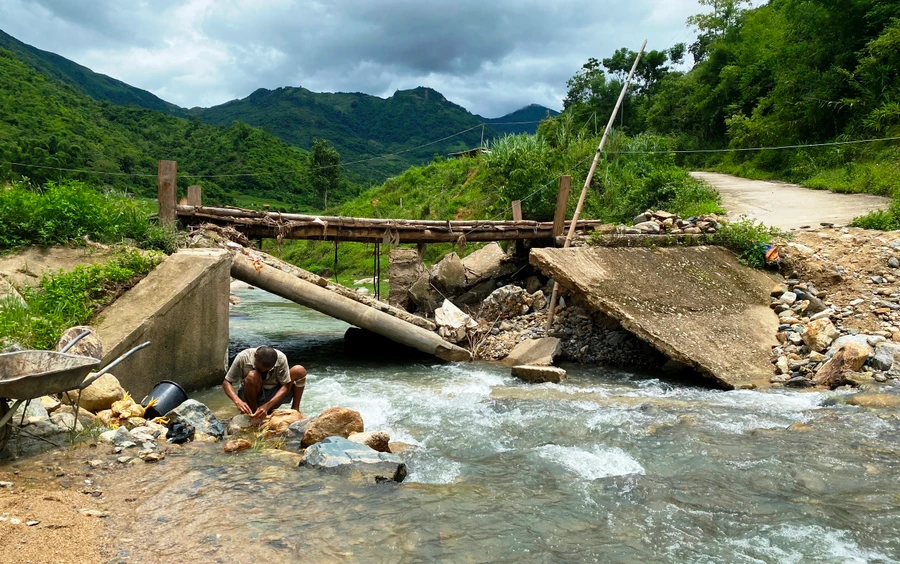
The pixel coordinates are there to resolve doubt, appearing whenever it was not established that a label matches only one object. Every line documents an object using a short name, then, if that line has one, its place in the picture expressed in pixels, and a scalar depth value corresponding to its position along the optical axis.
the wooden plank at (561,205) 13.04
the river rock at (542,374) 8.98
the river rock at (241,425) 6.18
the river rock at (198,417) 5.85
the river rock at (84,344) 6.19
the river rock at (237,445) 5.39
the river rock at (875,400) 6.87
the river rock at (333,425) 5.73
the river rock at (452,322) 10.98
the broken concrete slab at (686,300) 8.37
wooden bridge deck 10.58
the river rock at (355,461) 4.98
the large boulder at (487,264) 14.23
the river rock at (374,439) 5.58
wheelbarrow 4.11
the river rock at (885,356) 7.94
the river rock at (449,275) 13.58
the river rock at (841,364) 7.83
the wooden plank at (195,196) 10.63
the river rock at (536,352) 10.02
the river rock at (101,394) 5.87
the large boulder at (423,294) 12.90
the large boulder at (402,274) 12.96
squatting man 6.49
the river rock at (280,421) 6.11
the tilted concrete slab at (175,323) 7.05
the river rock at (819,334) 8.51
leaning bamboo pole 10.95
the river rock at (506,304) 12.18
